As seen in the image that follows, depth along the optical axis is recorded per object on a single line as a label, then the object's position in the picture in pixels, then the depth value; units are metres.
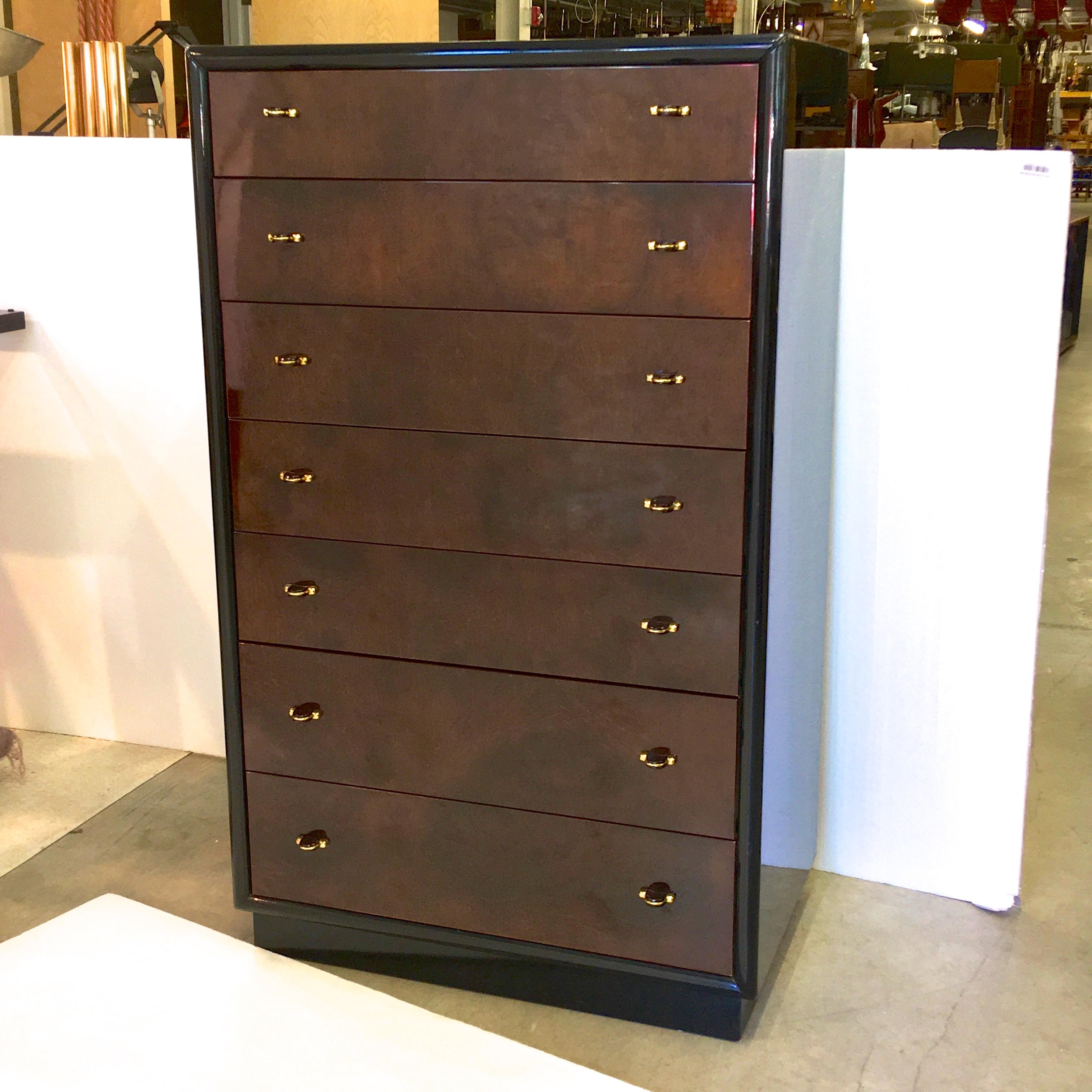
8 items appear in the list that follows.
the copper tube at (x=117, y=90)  2.92
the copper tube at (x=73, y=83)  2.92
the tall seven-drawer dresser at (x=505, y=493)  1.75
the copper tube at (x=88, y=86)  2.91
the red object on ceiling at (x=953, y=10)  11.56
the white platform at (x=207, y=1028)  1.35
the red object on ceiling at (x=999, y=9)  11.34
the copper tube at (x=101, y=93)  2.92
